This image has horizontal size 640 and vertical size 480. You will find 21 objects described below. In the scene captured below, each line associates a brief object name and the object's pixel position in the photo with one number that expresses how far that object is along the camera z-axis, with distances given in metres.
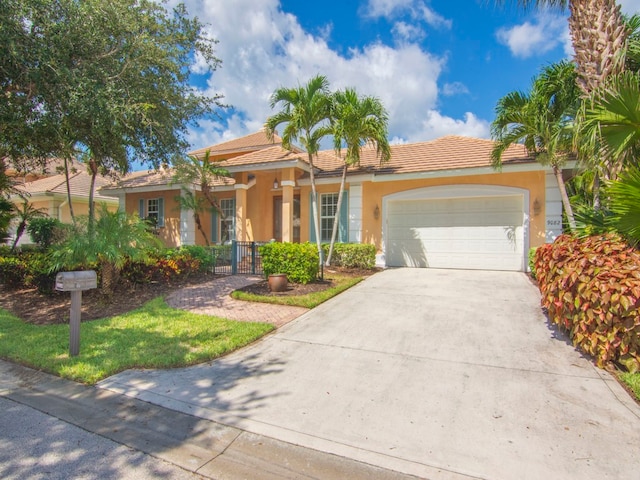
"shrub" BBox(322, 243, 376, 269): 11.89
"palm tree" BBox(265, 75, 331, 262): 10.83
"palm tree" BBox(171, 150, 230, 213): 13.89
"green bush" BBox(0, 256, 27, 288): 9.72
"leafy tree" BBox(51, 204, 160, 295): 7.37
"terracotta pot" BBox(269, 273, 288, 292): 8.83
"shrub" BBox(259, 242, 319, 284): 9.59
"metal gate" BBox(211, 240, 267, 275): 11.60
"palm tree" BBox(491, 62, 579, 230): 8.52
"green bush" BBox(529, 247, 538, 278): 10.12
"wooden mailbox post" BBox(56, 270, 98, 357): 4.65
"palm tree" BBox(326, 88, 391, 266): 10.55
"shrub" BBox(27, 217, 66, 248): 14.31
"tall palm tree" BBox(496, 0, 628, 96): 6.02
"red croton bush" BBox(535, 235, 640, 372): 4.03
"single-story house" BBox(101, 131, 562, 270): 11.25
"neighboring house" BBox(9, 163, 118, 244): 18.72
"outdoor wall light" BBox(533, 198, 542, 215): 10.99
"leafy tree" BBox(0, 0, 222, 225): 6.80
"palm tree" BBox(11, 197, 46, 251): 13.74
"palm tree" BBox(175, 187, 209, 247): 15.02
